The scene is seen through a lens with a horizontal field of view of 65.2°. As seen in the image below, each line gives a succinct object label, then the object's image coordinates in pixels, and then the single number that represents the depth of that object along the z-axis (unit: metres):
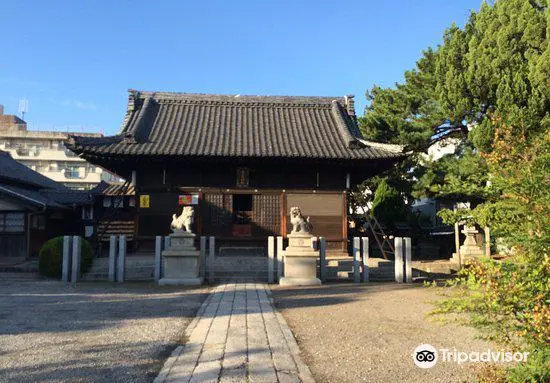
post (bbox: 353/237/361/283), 13.36
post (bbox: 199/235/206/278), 13.58
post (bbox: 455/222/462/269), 16.88
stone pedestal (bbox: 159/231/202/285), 12.54
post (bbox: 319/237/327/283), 13.34
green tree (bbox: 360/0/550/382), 3.21
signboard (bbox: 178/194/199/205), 16.50
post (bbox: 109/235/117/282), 13.29
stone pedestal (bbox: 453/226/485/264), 17.53
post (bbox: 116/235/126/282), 13.25
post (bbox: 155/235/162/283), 13.06
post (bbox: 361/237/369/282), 13.48
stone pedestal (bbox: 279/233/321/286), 12.58
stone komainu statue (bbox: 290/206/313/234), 12.82
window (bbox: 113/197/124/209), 21.86
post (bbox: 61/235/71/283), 13.22
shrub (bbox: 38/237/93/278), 13.80
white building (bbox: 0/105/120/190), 52.53
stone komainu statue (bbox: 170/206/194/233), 12.73
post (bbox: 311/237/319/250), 14.65
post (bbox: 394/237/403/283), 13.60
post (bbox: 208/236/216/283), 13.42
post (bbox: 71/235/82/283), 13.20
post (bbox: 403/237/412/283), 13.60
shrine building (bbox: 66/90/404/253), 15.93
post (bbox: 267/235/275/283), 13.16
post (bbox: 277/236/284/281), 13.22
